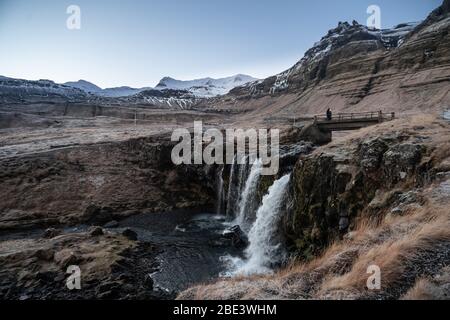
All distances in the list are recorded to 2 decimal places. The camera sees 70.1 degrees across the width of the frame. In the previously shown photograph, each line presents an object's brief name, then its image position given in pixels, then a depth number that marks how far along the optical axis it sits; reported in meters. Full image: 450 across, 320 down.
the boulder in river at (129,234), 24.65
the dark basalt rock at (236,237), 23.44
